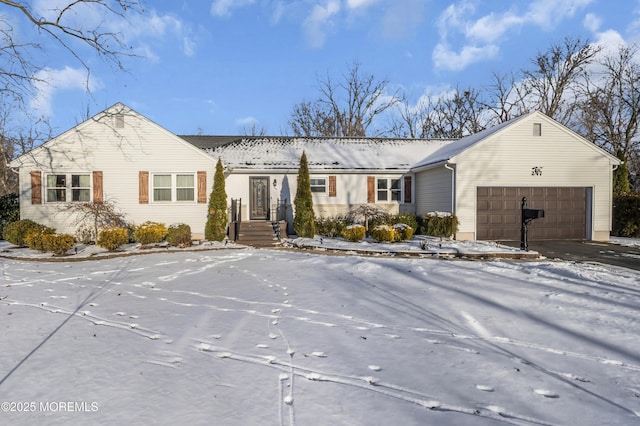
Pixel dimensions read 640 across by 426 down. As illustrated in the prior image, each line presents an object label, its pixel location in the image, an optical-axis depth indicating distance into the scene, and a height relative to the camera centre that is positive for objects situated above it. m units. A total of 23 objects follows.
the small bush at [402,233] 13.34 -1.04
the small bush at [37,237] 11.33 -1.09
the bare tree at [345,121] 33.28 +8.09
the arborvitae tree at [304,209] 14.12 -0.16
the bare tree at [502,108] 31.23 +8.75
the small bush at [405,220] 15.34 -0.64
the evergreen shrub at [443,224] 13.26 -0.71
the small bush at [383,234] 13.03 -1.06
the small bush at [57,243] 11.02 -1.21
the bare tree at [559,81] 27.67 +10.19
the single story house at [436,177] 13.92 +1.13
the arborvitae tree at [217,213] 13.58 -0.32
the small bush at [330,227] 15.27 -0.96
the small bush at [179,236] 12.62 -1.16
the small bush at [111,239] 11.59 -1.14
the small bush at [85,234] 13.84 -1.17
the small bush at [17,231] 12.51 -0.96
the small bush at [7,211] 15.44 -0.31
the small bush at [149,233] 12.61 -1.03
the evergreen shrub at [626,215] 15.37 -0.41
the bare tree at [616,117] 24.22 +6.54
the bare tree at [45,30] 9.59 +4.94
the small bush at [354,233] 13.19 -1.04
